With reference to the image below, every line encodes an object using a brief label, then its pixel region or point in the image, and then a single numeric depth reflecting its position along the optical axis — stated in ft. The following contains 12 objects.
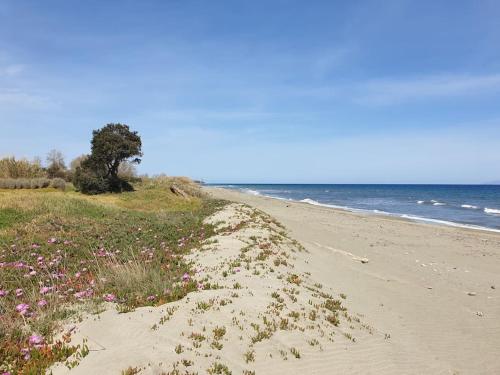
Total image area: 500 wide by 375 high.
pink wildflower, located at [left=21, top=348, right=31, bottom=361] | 17.75
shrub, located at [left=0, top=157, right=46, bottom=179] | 111.55
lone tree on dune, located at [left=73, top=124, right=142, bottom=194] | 104.22
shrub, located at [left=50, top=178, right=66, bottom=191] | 111.96
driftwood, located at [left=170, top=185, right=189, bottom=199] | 112.16
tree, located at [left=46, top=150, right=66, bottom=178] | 137.80
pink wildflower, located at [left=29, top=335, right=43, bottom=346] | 18.84
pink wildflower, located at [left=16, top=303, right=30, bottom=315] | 22.48
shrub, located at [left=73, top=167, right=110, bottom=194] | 103.09
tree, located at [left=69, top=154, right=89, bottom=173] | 145.89
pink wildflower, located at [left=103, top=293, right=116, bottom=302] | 25.11
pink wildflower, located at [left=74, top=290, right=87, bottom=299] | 25.93
